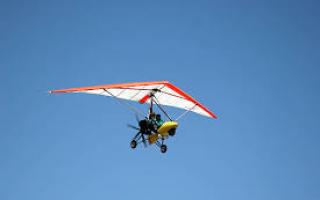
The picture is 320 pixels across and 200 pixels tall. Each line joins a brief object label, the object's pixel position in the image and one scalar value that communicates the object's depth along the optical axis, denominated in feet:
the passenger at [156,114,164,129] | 116.78
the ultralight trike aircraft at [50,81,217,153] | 116.67
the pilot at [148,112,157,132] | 116.67
